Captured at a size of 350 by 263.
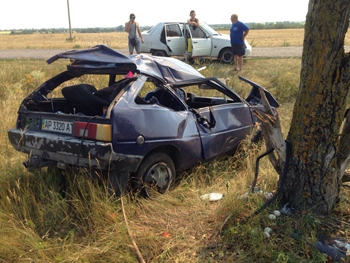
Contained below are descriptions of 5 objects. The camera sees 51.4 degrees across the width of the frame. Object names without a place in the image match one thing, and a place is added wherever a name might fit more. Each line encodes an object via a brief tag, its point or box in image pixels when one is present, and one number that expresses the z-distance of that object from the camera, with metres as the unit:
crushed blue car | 3.65
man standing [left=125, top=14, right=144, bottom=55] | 13.06
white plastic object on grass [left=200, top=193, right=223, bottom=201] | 3.83
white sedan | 14.30
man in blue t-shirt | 11.46
